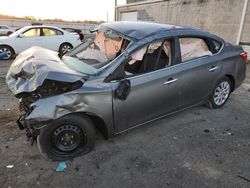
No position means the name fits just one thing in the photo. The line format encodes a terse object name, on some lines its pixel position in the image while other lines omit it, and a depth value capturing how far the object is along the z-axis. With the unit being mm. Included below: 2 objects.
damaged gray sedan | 2914
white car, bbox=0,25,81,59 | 9812
